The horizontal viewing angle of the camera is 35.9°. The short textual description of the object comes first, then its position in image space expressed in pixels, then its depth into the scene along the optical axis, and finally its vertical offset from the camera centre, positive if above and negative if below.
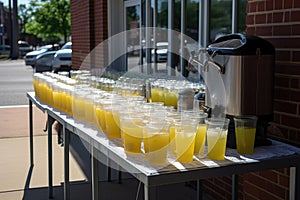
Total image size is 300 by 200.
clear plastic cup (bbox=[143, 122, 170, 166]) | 2.27 -0.40
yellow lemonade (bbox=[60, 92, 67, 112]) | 3.77 -0.32
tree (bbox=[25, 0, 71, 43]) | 37.62 +3.63
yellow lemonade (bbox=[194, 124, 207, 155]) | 2.39 -0.38
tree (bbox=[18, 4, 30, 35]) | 63.44 +6.23
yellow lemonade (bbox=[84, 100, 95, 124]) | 3.15 -0.34
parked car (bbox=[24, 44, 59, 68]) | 25.63 +0.29
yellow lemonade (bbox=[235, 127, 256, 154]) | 2.50 -0.42
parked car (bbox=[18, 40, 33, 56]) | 42.66 +1.32
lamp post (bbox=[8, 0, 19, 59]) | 34.09 +2.15
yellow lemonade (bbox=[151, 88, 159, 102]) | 3.37 -0.24
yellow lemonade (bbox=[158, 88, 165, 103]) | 3.31 -0.23
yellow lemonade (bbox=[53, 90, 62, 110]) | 3.92 -0.32
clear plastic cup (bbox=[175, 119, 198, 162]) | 2.30 -0.38
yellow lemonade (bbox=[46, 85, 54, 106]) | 4.24 -0.30
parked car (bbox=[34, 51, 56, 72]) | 19.25 +0.01
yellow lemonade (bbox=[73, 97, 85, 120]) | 3.32 -0.33
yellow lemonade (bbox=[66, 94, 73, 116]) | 3.60 -0.32
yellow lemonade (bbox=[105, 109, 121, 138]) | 2.76 -0.38
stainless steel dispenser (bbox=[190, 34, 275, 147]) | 2.65 -0.09
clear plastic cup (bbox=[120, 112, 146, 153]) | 2.41 -0.36
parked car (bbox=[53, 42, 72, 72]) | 15.97 +0.11
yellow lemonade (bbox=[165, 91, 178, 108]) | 3.21 -0.25
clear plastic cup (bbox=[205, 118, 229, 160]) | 2.38 -0.39
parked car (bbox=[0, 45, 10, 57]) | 44.88 +1.25
